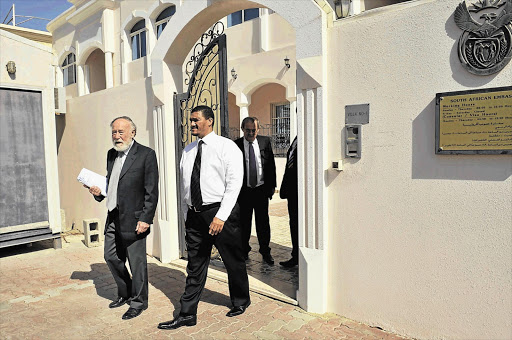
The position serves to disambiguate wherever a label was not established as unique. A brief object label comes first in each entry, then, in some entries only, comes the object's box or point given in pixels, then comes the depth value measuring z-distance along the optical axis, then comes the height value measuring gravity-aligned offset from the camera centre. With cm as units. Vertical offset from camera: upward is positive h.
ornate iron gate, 477 +76
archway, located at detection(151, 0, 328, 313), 361 +3
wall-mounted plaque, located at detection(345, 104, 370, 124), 340 +30
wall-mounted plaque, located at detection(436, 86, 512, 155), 271 +17
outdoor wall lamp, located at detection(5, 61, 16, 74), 604 +138
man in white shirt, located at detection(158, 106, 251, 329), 357 -48
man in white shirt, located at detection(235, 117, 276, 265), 511 -40
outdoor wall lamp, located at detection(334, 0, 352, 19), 354 +127
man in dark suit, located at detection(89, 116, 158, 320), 385 -50
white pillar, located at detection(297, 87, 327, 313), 368 -48
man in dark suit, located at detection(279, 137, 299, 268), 485 -49
